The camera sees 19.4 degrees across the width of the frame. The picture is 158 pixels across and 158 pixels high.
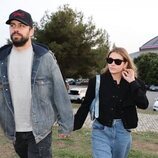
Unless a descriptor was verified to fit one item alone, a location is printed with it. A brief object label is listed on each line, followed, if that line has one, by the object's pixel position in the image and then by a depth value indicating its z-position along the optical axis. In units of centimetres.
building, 10350
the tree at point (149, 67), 7550
